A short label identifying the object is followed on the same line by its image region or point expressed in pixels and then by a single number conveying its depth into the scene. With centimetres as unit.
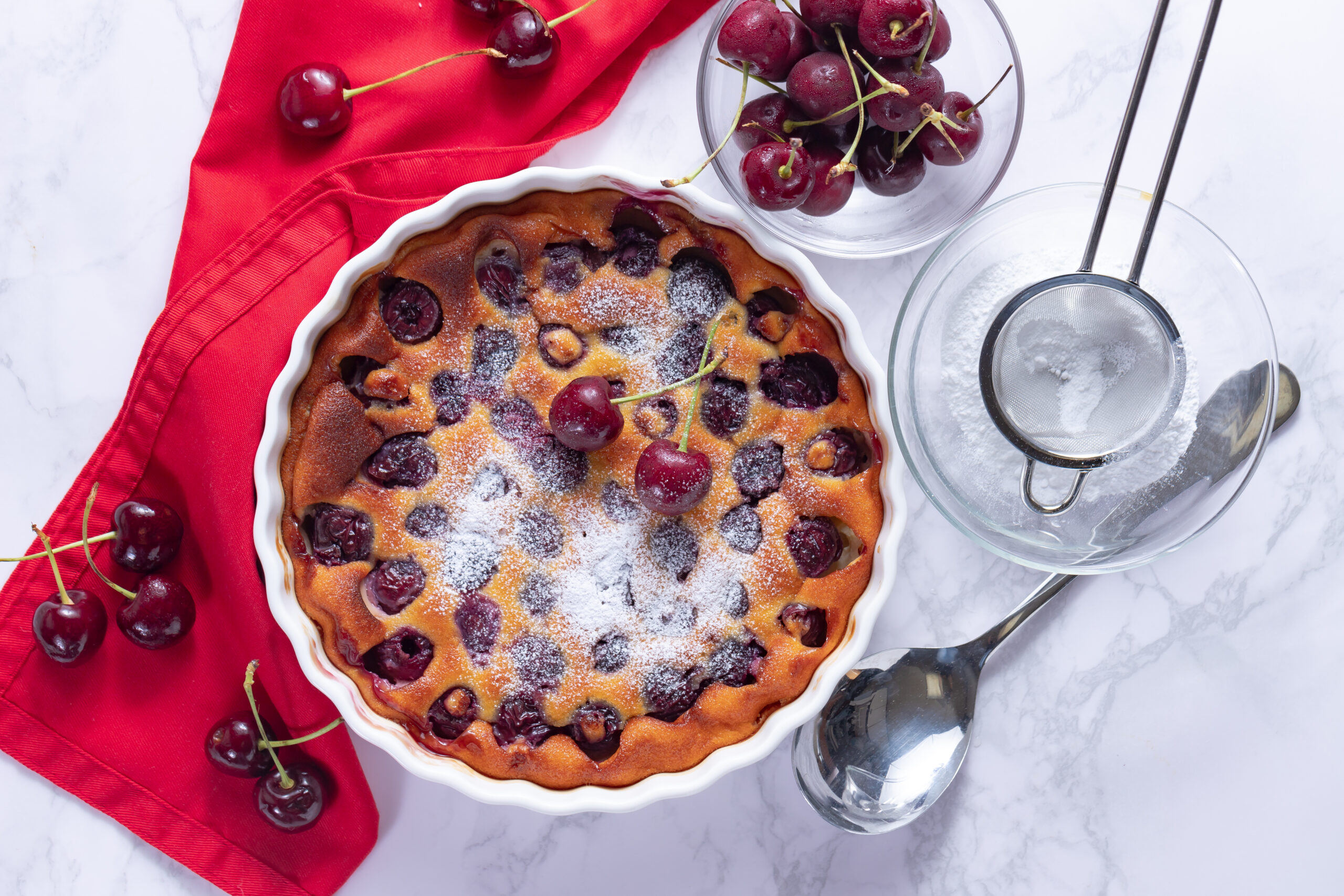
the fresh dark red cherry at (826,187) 77
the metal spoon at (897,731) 81
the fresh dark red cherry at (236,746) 80
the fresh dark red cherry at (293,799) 80
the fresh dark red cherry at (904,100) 76
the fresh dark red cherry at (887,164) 78
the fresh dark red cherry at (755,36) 76
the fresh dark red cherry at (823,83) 76
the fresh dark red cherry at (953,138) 77
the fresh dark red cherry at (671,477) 74
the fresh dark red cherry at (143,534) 80
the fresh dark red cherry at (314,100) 79
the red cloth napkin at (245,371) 80
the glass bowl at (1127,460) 78
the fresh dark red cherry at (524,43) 79
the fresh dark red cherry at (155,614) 80
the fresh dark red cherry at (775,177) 75
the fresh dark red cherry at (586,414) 74
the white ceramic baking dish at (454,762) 76
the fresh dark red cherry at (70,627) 80
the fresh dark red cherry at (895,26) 74
